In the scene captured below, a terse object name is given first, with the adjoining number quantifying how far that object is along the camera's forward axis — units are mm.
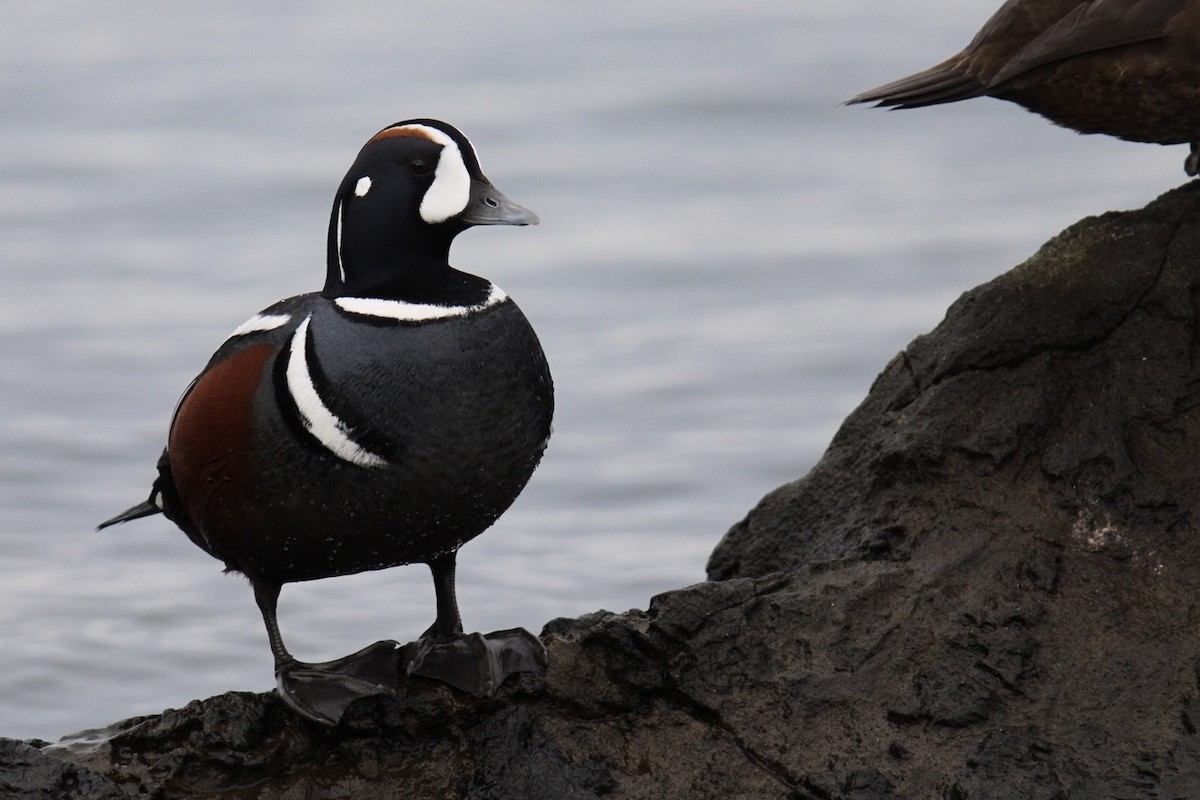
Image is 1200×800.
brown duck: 9359
